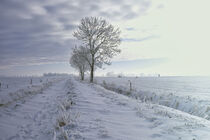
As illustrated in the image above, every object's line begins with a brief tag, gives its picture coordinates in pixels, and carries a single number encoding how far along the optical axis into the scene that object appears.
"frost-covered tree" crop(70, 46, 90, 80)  28.41
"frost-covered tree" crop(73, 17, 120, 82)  25.62
